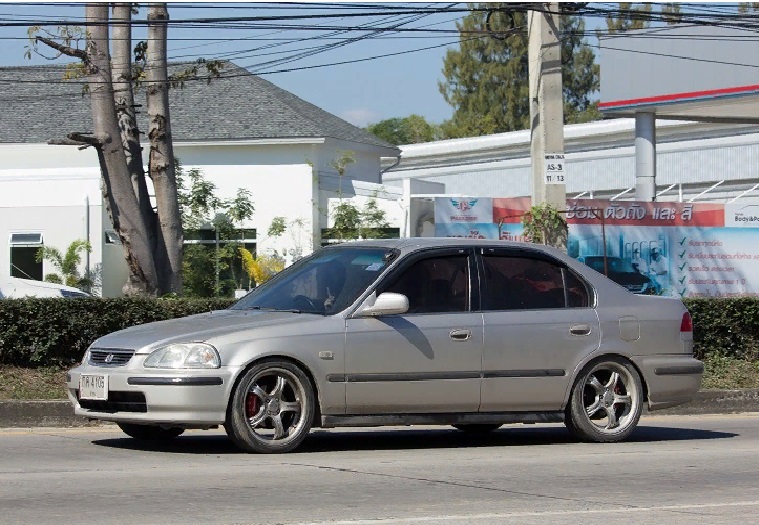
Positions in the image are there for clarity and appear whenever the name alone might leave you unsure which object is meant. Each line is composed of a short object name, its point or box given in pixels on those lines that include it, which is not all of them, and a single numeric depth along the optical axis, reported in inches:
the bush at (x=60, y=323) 569.0
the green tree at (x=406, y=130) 3816.4
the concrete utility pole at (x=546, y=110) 686.5
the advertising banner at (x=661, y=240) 996.6
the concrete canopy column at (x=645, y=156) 1230.1
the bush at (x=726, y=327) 685.3
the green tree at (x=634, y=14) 861.8
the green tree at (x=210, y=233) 1323.8
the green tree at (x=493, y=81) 3235.7
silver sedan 366.3
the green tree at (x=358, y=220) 1357.0
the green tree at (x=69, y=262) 1290.6
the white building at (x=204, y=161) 1326.3
